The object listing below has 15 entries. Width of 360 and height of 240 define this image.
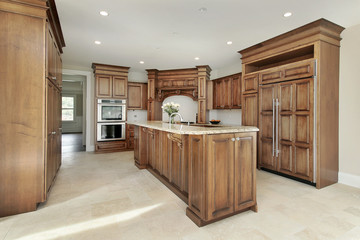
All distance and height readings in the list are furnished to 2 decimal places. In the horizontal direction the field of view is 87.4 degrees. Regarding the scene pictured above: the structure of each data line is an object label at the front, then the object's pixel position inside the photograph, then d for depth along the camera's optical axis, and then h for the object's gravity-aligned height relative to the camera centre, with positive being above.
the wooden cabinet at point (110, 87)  5.77 +1.01
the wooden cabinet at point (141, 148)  4.09 -0.64
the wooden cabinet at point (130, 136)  6.23 -0.57
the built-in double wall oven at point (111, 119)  5.80 -0.02
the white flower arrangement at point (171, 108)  3.60 +0.21
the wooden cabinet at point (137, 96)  6.49 +0.80
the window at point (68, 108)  11.73 +0.65
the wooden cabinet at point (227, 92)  5.23 +0.80
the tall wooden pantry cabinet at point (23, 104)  2.15 +0.17
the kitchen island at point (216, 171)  1.98 -0.59
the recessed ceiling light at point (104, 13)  2.83 +1.60
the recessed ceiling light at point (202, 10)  2.72 +1.59
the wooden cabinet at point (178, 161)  2.50 -0.60
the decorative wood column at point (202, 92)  5.95 +0.86
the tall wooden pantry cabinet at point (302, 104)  3.12 +0.28
